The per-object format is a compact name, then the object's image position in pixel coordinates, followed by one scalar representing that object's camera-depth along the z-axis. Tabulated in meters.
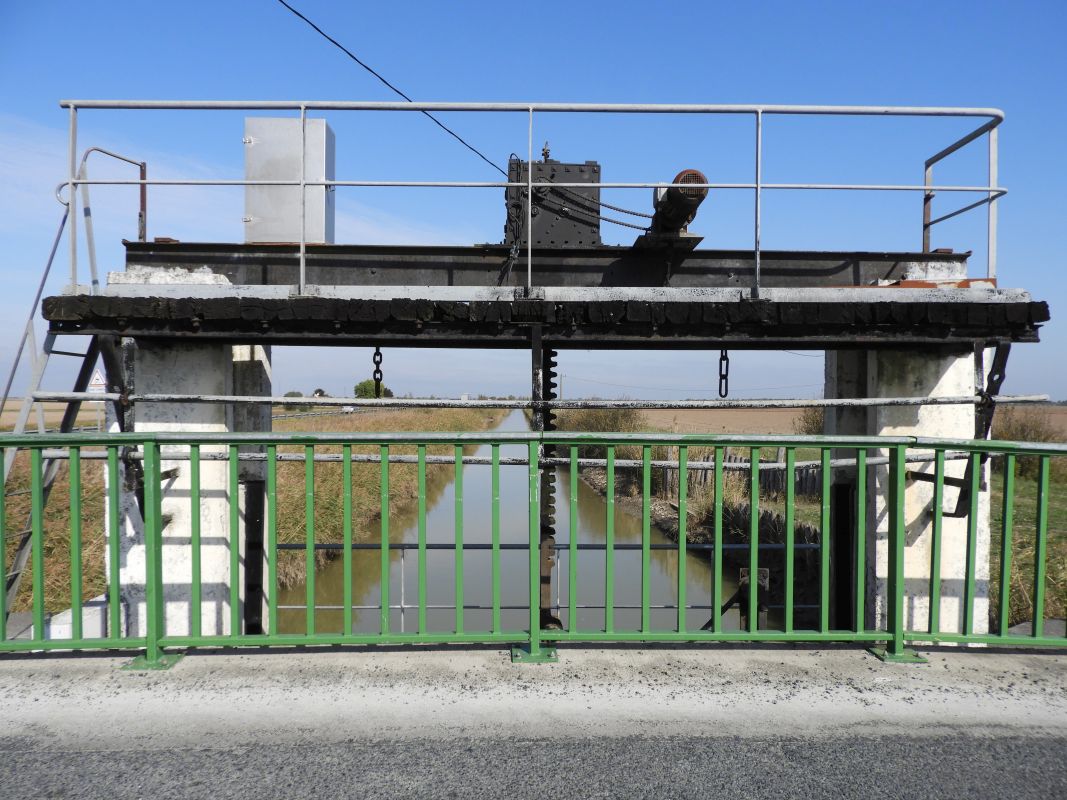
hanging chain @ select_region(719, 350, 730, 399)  6.13
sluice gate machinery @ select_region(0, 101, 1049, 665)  5.22
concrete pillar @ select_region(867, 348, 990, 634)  5.74
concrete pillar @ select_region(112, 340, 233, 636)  5.63
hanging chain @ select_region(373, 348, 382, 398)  5.93
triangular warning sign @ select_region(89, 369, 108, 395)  13.73
